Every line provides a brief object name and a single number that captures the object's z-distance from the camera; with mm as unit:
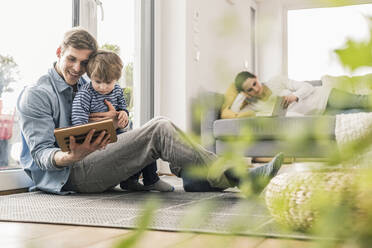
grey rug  1417
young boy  2096
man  1945
